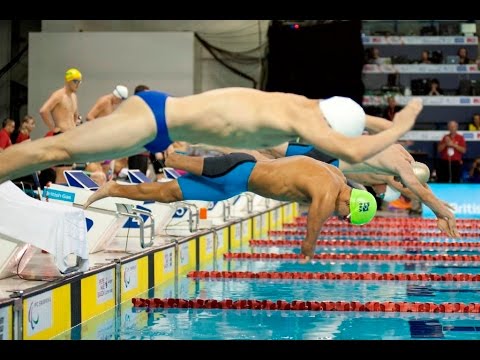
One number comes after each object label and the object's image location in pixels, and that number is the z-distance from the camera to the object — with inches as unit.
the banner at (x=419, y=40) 803.4
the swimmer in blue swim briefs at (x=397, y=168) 270.8
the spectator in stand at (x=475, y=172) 749.9
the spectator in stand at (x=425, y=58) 794.7
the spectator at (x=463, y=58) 793.6
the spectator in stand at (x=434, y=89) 783.1
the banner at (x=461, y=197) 645.3
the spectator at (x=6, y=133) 449.1
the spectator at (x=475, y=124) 776.3
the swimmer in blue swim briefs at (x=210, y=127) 191.6
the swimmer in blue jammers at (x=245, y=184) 271.3
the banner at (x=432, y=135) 765.9
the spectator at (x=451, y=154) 702.5
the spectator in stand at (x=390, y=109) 704.8
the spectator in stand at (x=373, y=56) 794.8
